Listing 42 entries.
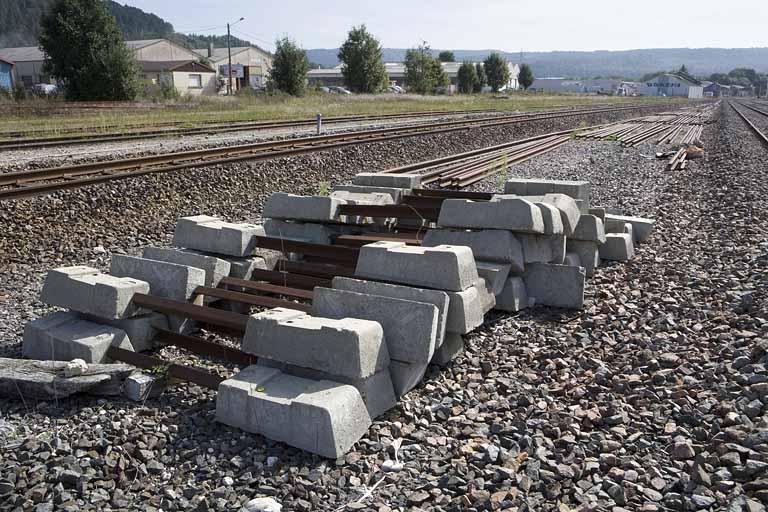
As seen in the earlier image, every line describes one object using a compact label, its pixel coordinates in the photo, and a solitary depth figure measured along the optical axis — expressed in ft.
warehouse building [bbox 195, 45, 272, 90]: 279.40
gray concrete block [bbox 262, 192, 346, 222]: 22.66
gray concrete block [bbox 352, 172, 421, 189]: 27.78
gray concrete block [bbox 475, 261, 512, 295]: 18.17
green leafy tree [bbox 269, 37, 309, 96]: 177.06
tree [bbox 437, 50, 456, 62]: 477.77
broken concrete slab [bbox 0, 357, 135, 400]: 14.21
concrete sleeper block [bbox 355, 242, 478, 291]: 15.96
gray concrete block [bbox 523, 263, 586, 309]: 19.77
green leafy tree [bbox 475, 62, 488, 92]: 328.90
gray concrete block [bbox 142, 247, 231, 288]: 19.16
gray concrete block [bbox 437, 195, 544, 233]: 18.67
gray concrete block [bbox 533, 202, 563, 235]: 19.52
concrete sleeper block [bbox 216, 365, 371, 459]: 12.17
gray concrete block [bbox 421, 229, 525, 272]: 18.94
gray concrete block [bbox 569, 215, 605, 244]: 22.68
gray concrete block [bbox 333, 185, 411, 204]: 26.12
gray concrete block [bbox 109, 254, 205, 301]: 17.85
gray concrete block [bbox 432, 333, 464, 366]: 15.99
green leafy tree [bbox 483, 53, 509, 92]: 363.76
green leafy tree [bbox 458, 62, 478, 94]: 313.94
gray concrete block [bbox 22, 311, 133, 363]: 15.90
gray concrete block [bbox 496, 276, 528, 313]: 19.11
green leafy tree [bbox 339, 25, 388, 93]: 219.82
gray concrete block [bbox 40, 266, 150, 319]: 16.51
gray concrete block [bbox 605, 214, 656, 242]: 27.55
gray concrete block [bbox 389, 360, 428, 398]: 14.34
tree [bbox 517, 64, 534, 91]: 428.56
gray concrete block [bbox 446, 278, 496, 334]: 15.48
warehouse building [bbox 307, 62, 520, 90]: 414.00
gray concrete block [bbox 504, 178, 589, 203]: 24.13
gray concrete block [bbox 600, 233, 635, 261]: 24.79
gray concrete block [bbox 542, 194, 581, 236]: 20.92
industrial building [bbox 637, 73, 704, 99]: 564.71
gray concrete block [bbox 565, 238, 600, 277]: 22.99
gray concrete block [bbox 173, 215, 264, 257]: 20.31
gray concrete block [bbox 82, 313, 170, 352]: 16.84
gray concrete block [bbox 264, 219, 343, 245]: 23.17
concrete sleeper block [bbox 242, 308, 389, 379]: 13.05
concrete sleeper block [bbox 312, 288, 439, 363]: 13.85
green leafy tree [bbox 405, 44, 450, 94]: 265.13
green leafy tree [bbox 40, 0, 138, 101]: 130.62
